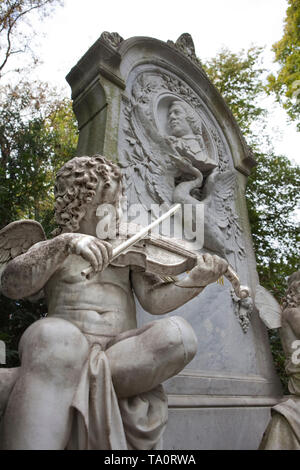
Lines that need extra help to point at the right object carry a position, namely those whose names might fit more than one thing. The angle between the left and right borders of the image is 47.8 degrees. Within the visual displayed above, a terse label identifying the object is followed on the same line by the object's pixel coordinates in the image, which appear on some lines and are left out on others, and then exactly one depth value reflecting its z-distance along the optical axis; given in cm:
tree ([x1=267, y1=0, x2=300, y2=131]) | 768
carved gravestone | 301
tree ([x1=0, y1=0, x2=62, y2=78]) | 741
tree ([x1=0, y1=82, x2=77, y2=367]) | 425
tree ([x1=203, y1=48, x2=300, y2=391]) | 867
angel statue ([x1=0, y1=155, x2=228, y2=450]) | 140
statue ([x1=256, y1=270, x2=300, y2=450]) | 247
